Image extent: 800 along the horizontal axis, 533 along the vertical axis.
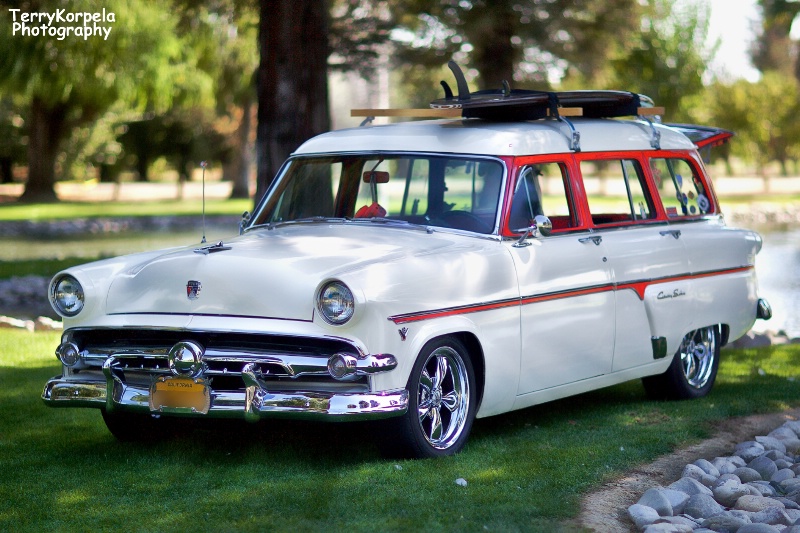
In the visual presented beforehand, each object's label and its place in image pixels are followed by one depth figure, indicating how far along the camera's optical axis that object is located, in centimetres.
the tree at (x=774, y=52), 9019
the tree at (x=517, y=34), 2230
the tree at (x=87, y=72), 3259
